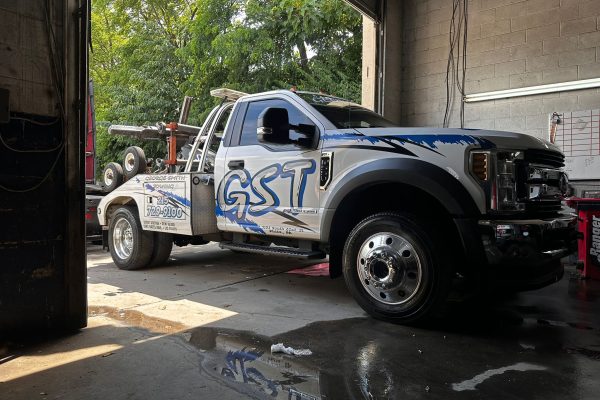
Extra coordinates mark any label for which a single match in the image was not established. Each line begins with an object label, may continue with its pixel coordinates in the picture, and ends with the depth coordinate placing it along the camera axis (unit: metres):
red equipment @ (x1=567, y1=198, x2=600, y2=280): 6.07
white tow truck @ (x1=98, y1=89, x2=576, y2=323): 3.73
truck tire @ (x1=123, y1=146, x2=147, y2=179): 7.72
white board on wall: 7.56
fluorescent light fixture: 7.64
